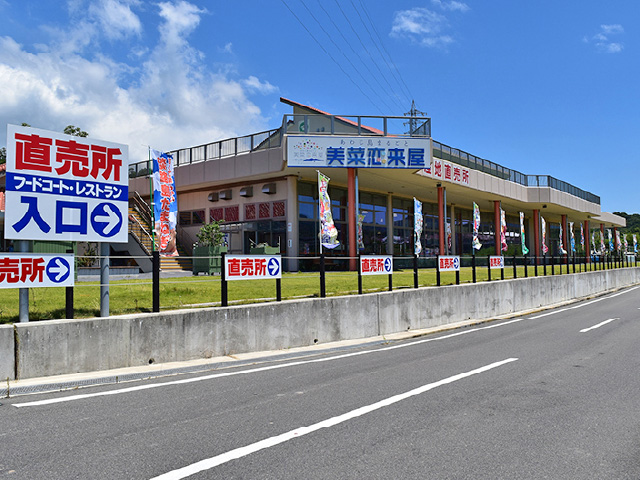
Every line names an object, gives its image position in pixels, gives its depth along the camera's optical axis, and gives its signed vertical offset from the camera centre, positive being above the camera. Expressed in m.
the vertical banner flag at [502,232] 38.13 +2.10
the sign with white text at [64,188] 7.12 +1.24
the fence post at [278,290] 9.85 -0.60
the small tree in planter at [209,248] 22.73 +0.80
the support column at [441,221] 33.12 +2.65
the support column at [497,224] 40.38 +2.86
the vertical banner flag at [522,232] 34.08 +1.92
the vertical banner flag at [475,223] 31.21 +2.45
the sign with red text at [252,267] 9.18 -0.09
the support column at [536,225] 48.97 +3.27
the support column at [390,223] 36.09 +2.80
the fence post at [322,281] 11.02 -0.48
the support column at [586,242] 58.32 +1.85
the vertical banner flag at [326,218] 22.53 +2.04
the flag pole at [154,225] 18.17 +1.54
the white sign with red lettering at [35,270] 6.84 -0.06
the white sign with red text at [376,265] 12.10 -0.13
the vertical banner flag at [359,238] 26.53 +1.26
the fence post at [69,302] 7.37 -0.57
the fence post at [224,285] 9.01 -0.42
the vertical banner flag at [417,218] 28.66 +2.52
